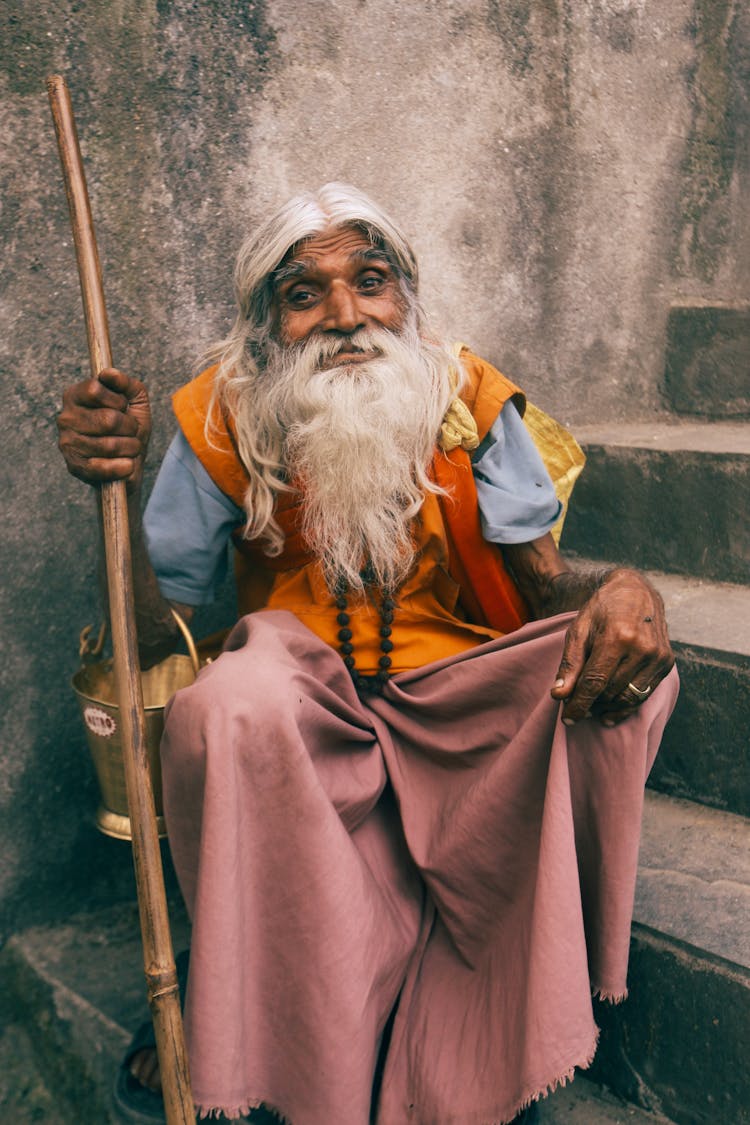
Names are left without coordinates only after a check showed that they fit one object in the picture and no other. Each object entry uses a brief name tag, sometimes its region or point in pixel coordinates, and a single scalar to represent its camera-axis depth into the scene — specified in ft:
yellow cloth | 9.03
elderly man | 5.74
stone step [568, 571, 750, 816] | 7.93
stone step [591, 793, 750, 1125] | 6.23
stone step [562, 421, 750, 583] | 9.70
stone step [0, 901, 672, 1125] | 6.90
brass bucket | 7.30
